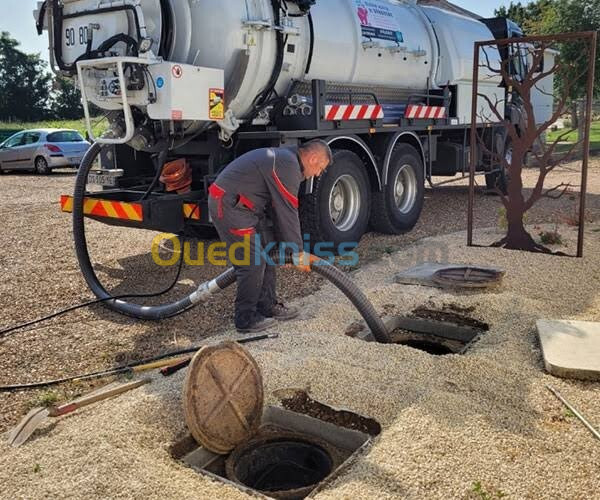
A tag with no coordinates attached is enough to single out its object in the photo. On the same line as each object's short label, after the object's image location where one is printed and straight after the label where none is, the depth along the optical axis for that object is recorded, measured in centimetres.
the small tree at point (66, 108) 4397
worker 473
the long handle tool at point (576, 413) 337
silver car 1891
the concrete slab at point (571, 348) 406
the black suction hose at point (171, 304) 458
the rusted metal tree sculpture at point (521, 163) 720
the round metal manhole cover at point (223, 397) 329
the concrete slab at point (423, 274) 629
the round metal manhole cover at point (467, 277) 605
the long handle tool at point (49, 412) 342
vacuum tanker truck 573
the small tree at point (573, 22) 2339
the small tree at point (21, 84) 4453
